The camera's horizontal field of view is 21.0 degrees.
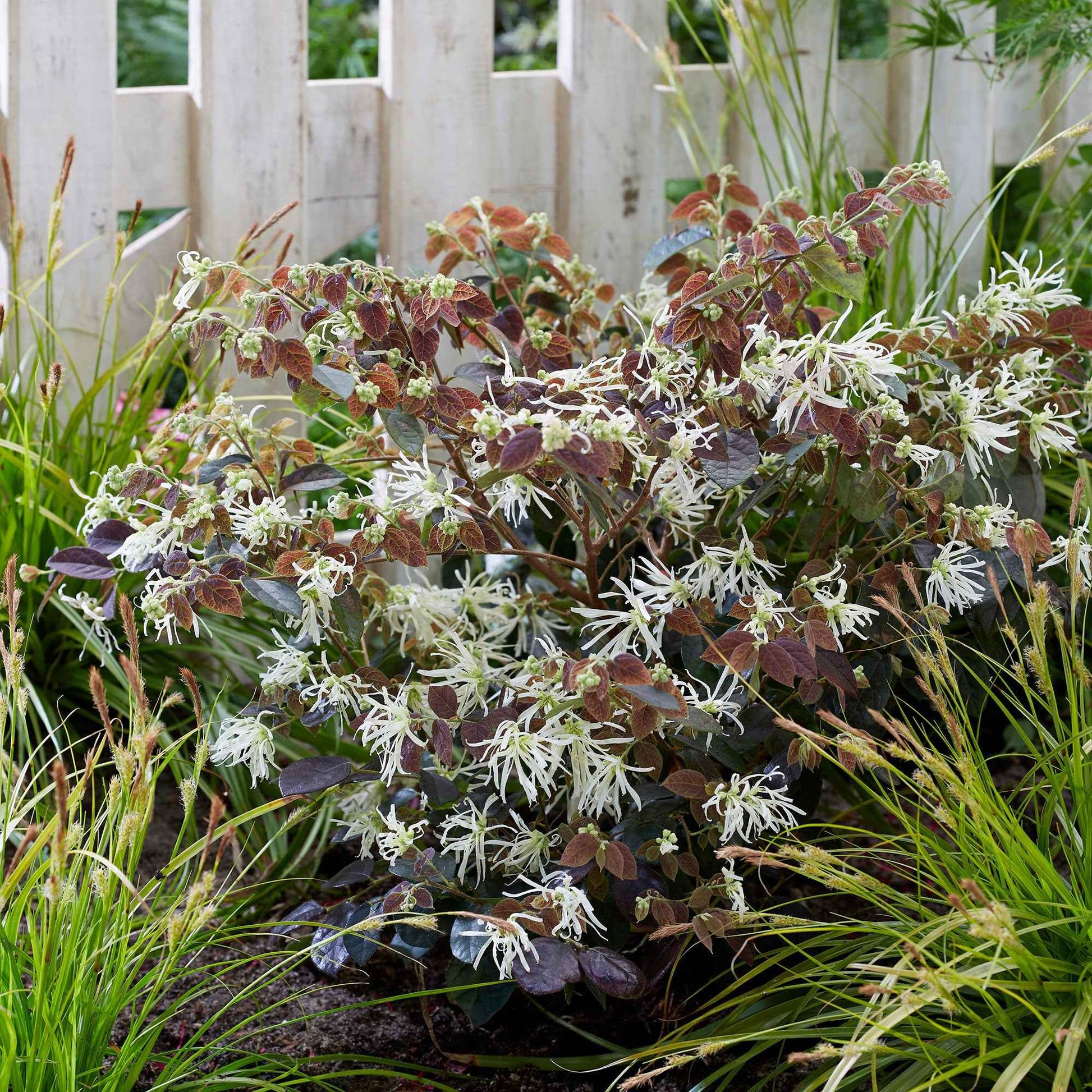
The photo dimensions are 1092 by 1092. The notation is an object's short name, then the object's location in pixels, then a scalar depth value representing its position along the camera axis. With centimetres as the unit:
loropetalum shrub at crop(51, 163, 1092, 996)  221
